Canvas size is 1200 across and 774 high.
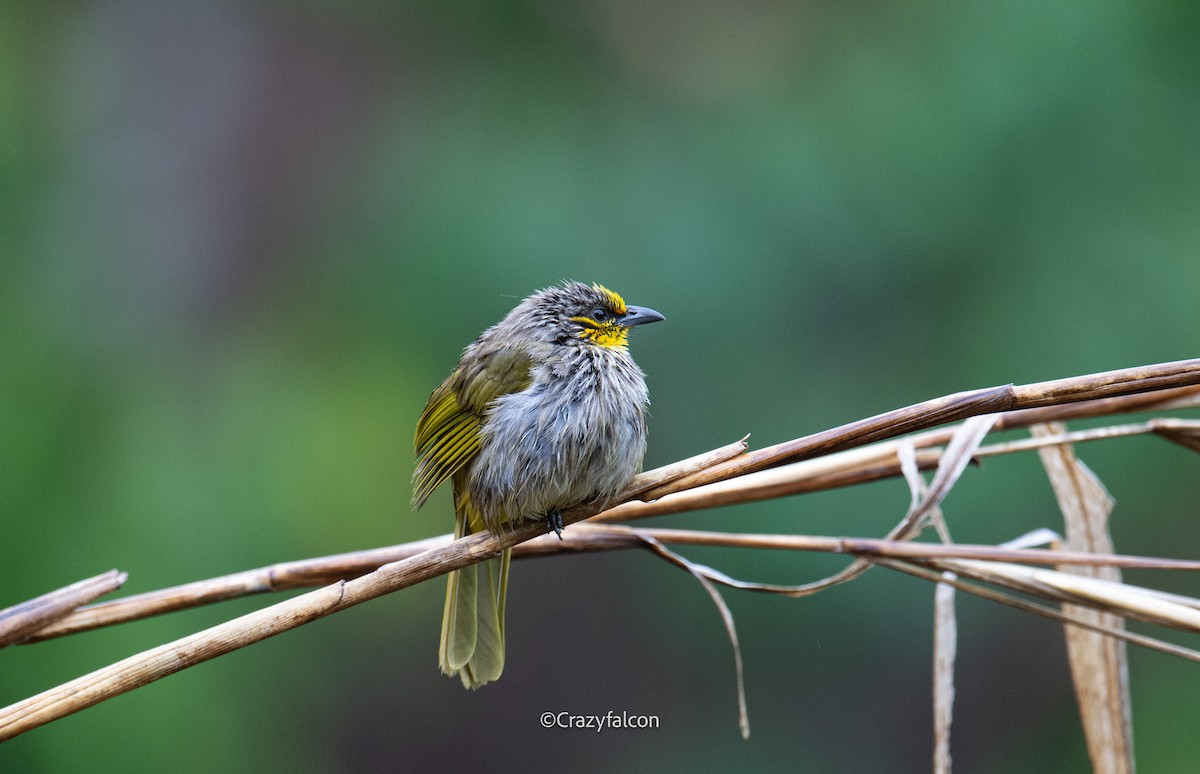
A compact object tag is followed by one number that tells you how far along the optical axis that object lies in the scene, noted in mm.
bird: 5879
